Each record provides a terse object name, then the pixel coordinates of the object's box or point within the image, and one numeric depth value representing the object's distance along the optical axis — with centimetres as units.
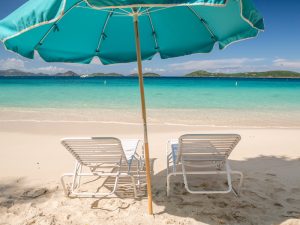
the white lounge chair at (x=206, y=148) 345
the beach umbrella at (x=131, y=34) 326
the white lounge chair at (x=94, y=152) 336
